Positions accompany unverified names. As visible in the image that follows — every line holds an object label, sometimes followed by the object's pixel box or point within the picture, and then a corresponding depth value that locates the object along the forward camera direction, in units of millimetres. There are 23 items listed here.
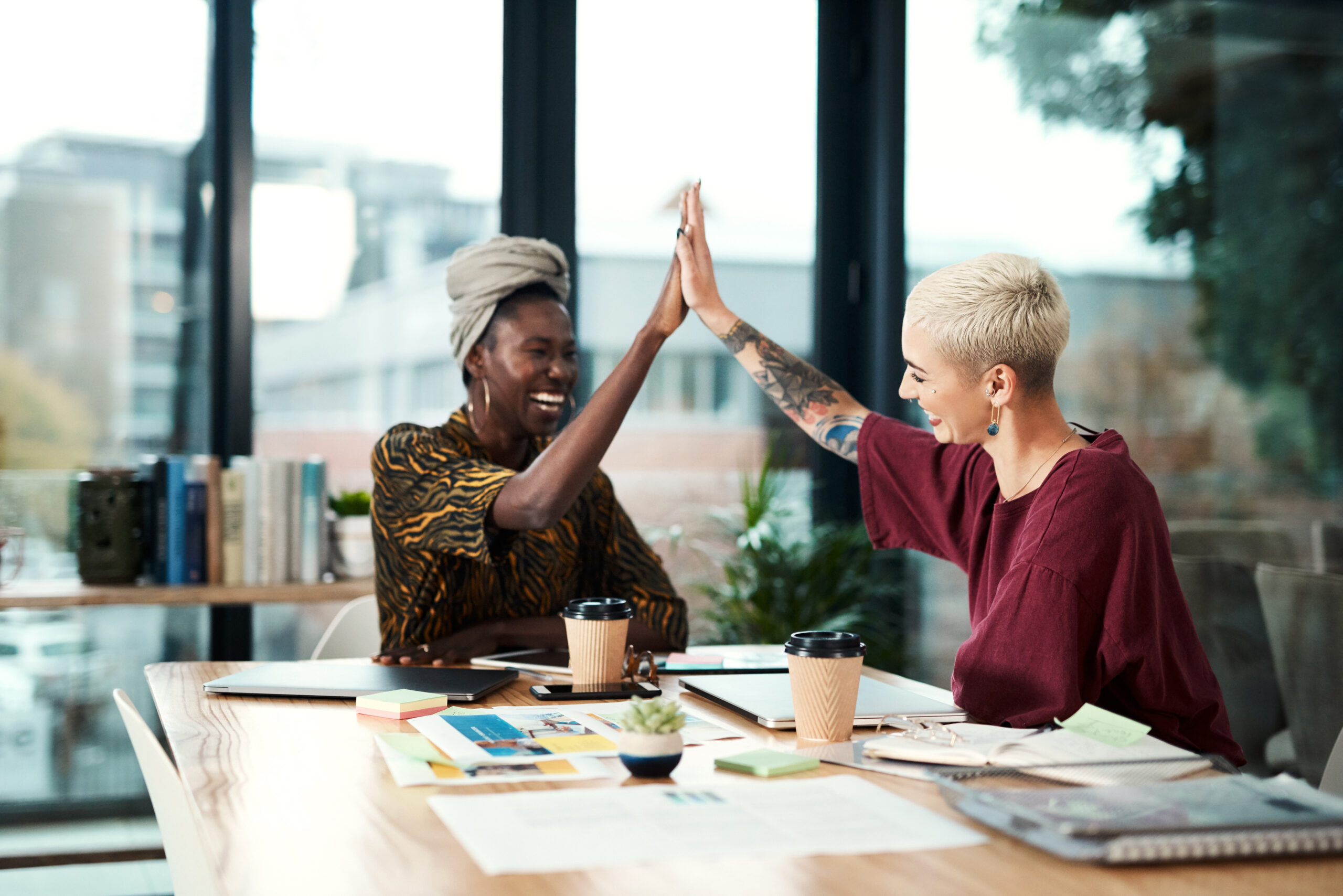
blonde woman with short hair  1485
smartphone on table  1571
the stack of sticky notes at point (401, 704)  1451
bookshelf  2844
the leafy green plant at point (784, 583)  3709
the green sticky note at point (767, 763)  1168
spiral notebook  921
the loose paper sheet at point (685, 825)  939
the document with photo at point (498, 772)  1149
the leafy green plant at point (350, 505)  3256
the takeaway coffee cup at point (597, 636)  1604
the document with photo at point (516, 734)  1242
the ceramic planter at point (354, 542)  3215
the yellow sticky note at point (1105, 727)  1208
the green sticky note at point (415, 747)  1207
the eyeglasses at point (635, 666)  1657
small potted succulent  1138
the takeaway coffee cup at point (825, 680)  1306
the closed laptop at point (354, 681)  1588
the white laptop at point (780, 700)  1435
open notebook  1127
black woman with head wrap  1911
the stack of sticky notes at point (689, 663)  1799
